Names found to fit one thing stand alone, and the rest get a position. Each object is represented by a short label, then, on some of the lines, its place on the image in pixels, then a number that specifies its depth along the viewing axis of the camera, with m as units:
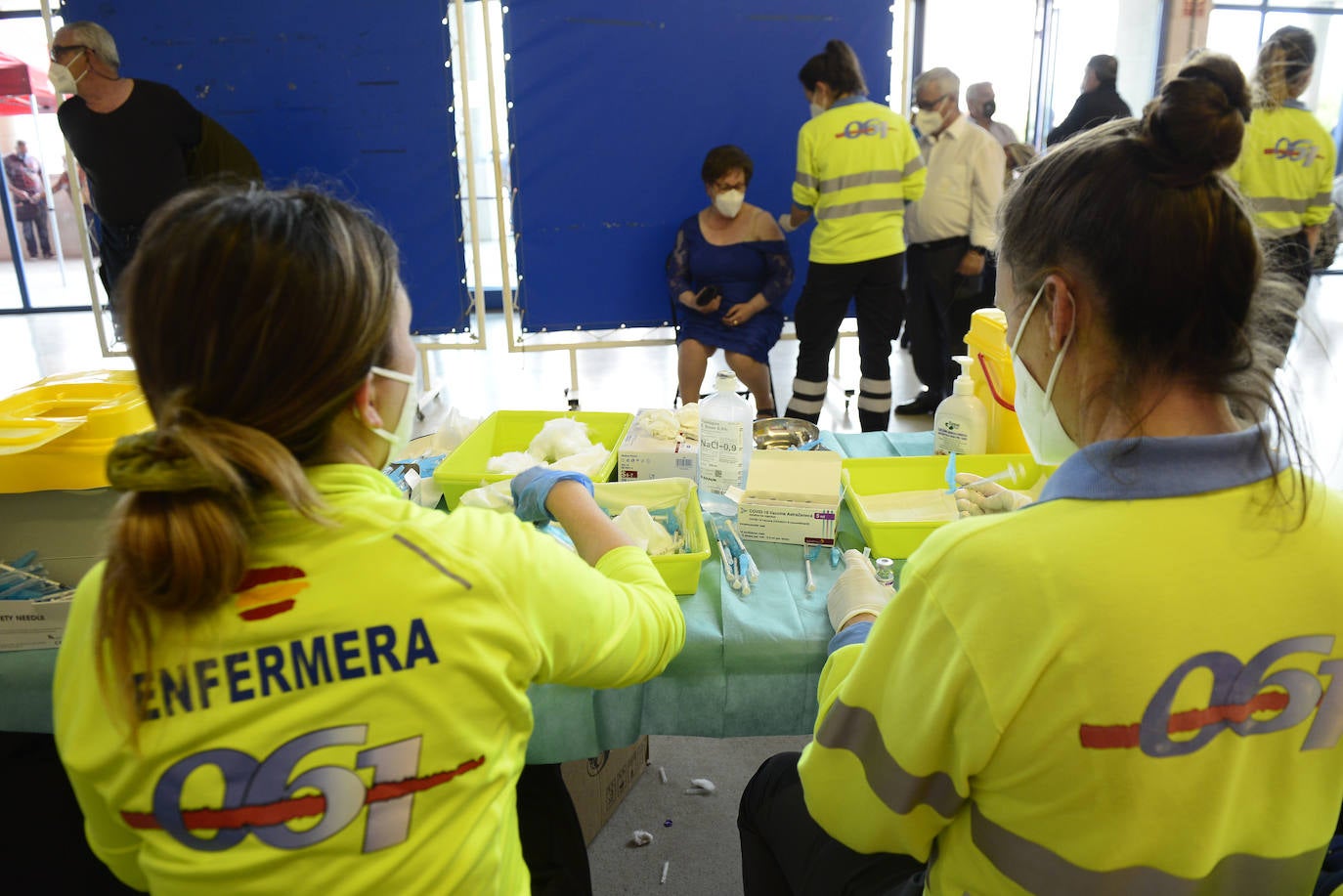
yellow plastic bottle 1.54
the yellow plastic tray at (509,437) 1.53
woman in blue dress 3.70
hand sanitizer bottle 1.54
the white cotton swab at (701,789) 1.86
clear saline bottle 1.42
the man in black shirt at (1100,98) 4.25
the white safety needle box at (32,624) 1.06
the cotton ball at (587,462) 1.50
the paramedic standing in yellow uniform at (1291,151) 3.26
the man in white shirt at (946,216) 3.60
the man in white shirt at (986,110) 5.05
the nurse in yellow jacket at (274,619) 0.65
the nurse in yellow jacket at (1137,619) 0.65
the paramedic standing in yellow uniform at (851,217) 3.29
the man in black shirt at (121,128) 3.13
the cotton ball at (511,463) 1.48
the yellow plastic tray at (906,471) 1.48
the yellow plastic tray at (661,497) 1.26
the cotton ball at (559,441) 1.58
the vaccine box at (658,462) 1.48
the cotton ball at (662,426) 1.58
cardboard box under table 1.63
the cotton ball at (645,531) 1.23
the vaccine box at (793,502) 1.31
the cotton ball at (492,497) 1.35
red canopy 6.60
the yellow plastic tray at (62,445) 1.06
